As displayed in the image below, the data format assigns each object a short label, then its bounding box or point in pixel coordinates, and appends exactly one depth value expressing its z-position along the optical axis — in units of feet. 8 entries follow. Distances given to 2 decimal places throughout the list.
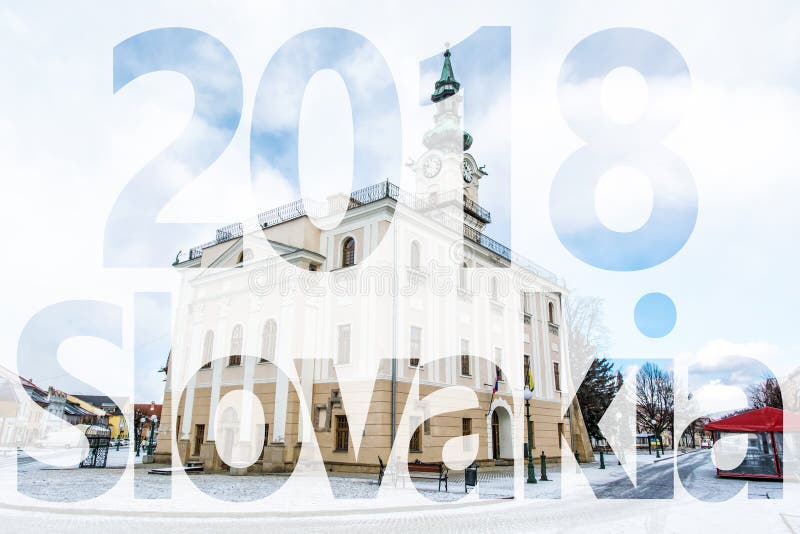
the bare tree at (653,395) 203.21
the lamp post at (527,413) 63.63
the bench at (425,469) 54.63
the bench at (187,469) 66.80
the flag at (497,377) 87.51
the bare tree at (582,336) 125.49
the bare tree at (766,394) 155.53
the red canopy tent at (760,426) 71.56
